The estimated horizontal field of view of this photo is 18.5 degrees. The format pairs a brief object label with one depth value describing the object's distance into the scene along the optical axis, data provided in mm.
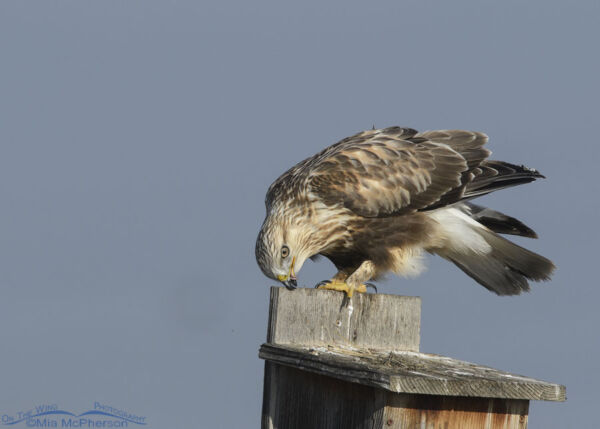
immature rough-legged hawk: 13812
